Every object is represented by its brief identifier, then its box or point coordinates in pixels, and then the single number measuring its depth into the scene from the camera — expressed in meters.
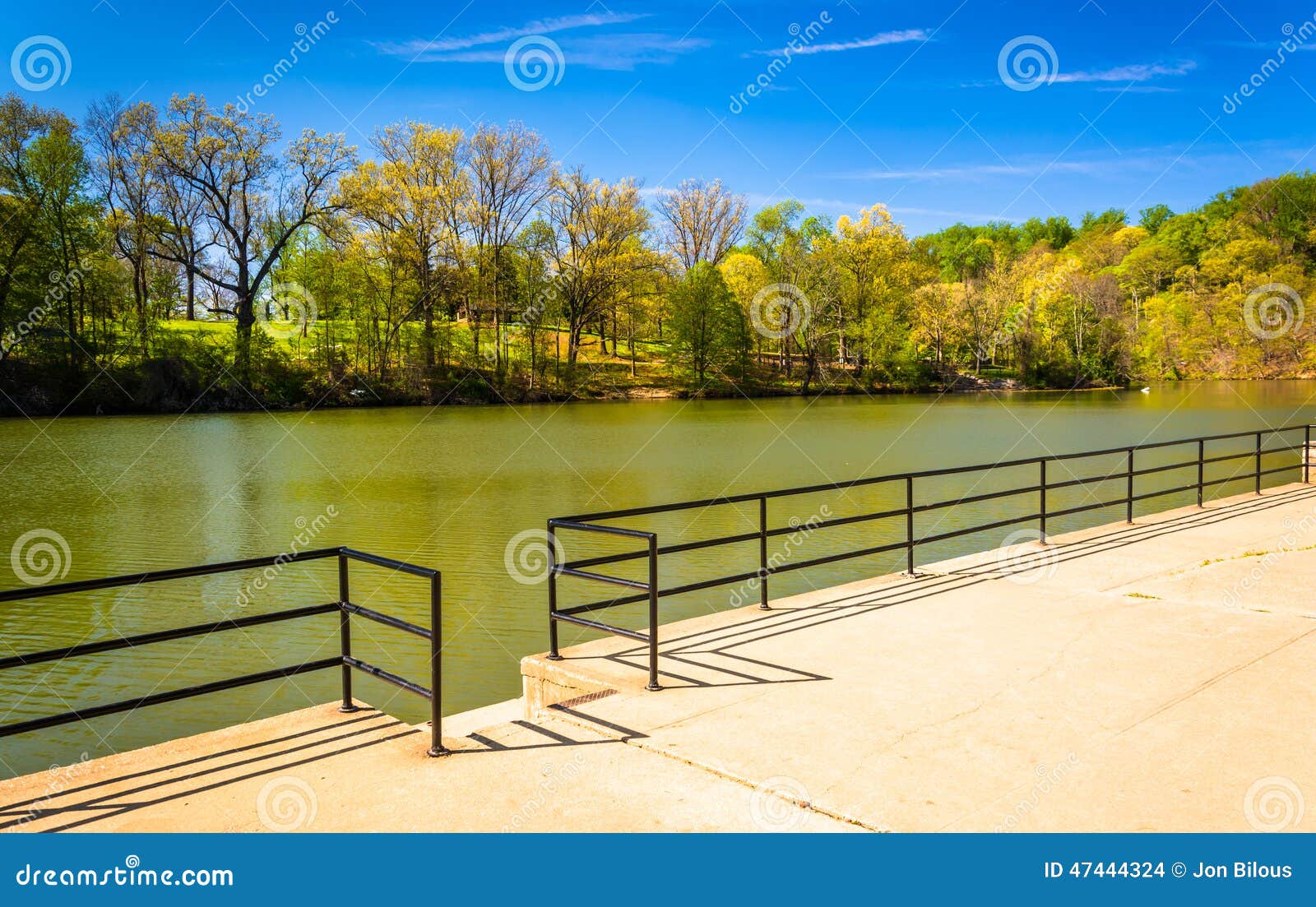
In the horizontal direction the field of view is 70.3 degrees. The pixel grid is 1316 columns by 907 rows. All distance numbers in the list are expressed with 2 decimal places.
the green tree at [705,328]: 69.94
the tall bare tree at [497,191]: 64.62
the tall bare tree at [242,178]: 57.69
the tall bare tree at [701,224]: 88.25
